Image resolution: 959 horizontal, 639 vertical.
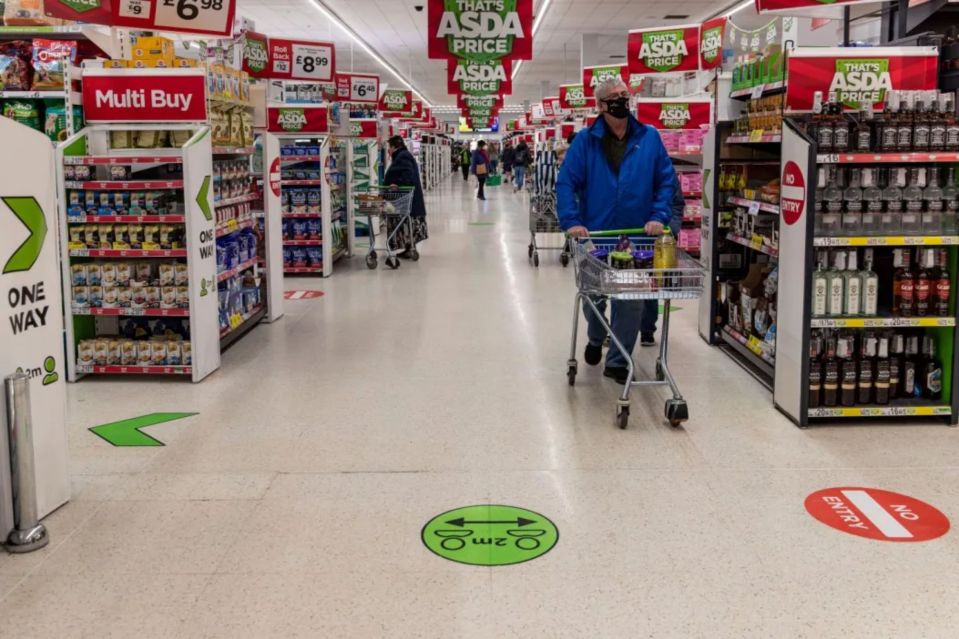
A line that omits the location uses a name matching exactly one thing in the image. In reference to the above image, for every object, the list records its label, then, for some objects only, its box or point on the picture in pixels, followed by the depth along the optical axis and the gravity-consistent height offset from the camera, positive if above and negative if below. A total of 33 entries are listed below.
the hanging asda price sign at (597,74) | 15.84 +2.30
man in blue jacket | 5.27 +0.13
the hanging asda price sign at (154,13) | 6.09 +1.32
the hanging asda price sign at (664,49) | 11.27 +1.90
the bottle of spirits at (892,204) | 4.55 -0.01
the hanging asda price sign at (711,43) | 10.84 +1.92
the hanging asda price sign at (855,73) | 5.13 +0.73
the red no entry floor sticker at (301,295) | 9.10 -0.92
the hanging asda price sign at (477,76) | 9.51 +1.38
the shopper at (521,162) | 30.58 +1.41
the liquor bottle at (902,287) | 4.57 -0.43
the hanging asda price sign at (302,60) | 12.50 +1.99
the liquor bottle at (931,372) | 4.72 -0.89
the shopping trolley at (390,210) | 11.31 -0.08
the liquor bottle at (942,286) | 4.54 -0.42
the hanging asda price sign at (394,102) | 22.64 +2.53
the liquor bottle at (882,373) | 4.65 -0.88
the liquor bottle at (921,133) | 4.48 +0.33
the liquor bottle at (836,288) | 4.55 -0.43
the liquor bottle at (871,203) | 4.56 -0.01
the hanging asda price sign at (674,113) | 10.38 +1.01
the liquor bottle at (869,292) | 4.57 -0.46
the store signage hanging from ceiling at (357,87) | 17.03 +2.19
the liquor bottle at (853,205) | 4.56 -0.02
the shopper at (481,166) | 27.05 +1.10
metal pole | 3.20 -0.95
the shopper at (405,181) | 11.75 +0.29
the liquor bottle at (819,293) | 4.56 -0.46
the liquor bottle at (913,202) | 4.54 +0.00
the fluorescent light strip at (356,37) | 18.58 +4.14
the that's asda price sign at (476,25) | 8.54 +1.67
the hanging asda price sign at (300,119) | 10.48 +0.98
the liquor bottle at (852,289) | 4.57 -0.44
